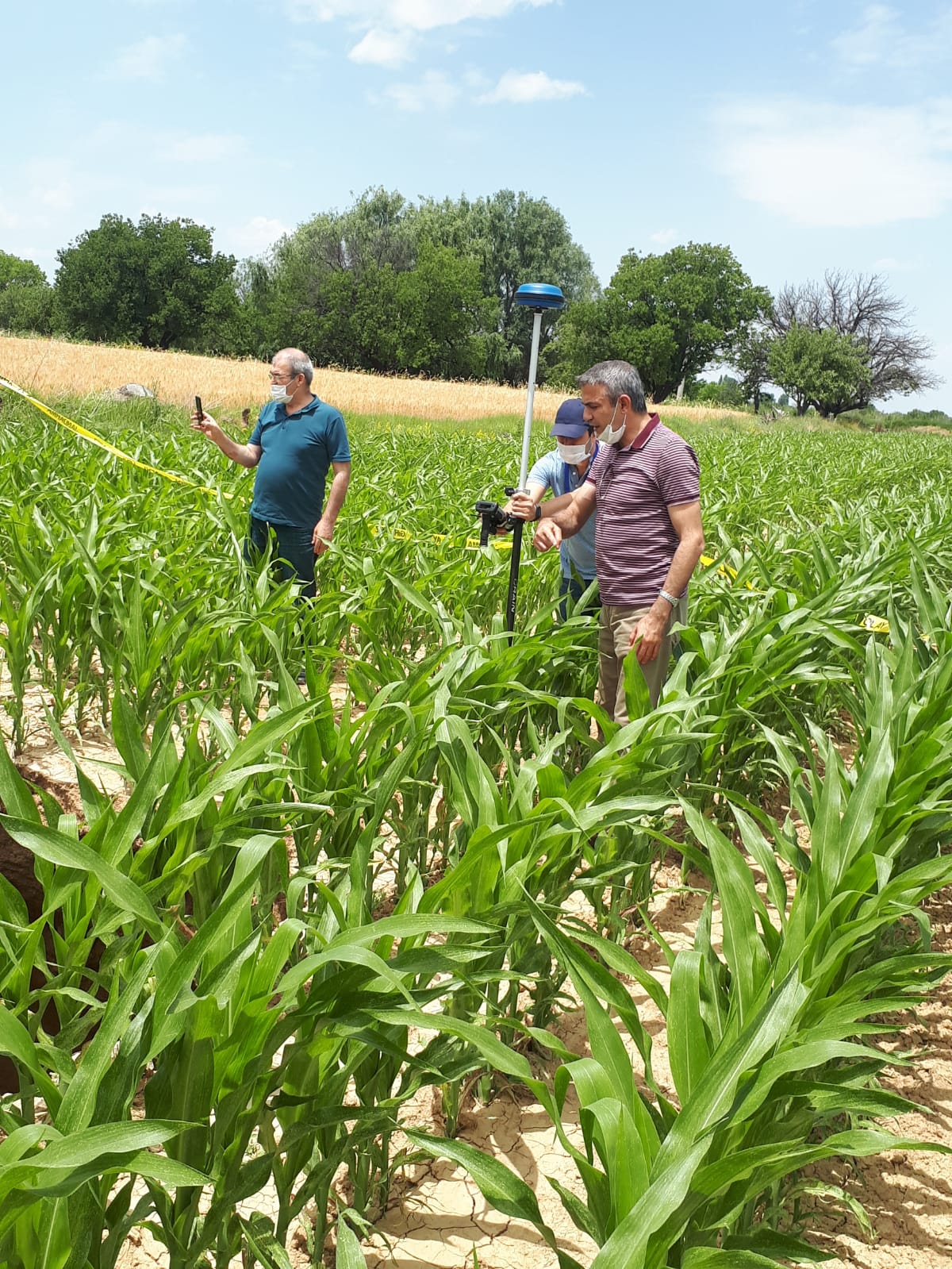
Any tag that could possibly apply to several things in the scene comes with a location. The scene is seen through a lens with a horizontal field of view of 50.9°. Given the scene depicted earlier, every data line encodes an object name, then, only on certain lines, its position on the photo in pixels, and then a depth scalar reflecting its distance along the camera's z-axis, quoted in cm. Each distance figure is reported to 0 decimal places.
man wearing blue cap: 362
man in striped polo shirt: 304
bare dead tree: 6012
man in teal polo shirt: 430
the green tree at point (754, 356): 5891
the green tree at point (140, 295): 5619
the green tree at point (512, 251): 5762
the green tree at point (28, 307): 6350
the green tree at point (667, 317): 5522
